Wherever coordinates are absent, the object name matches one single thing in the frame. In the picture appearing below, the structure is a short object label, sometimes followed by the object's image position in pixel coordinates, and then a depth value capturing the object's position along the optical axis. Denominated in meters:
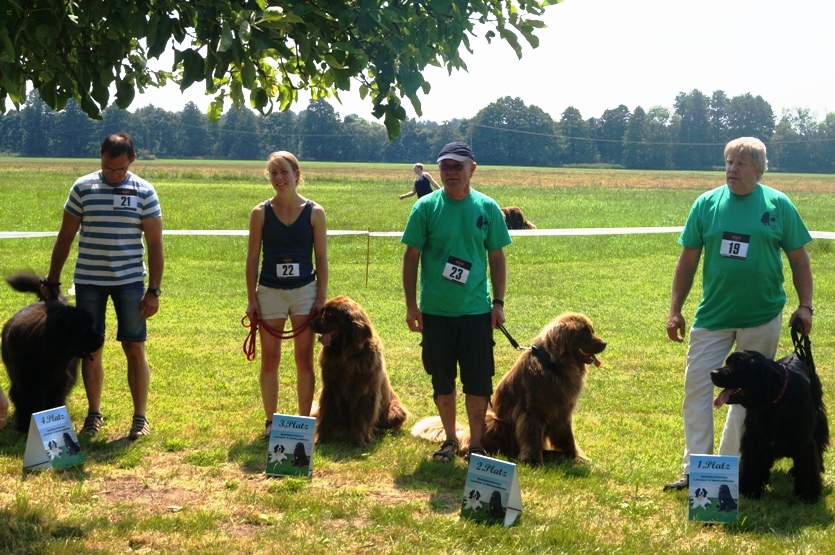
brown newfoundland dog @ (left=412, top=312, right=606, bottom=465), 6.13
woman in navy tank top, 6.23
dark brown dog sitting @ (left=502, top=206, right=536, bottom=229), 21.65
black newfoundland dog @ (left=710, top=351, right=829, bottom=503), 5.04
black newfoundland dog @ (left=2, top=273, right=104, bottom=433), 6.03
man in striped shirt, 6.12
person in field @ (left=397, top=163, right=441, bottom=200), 20.12
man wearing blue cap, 5.86
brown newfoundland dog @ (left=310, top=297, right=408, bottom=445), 6.37
